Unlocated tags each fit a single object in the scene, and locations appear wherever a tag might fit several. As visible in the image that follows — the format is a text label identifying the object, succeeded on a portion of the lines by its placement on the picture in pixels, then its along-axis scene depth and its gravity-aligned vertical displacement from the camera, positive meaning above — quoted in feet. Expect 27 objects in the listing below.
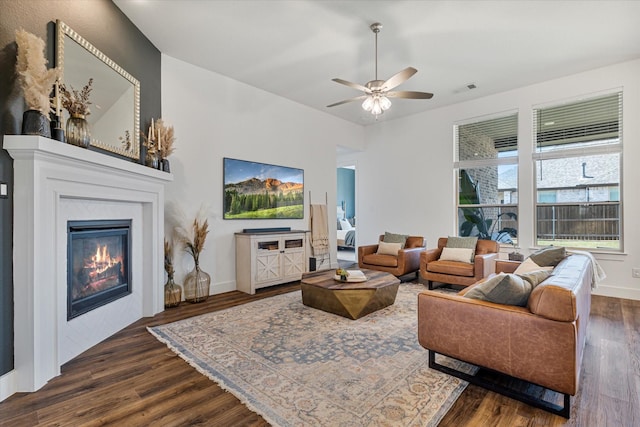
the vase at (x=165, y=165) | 12.39 +2.02
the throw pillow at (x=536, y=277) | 6.64 -1.42
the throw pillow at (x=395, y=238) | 18.53 -1.51
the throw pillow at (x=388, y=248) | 17.74 -2.03
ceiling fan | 11.07 +4.50
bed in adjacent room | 29.93 -2.04
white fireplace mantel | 6.78 -0.64
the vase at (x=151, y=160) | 11.75 +2.12
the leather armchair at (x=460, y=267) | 14.05 -2.58
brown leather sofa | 5.53 -2.45
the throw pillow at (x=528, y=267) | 9.90 -1.76
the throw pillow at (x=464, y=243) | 15.72 -1.52
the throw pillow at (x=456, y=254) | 15.25 -2.07
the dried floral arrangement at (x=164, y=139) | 11.98 +3.01
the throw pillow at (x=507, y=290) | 6.31 -1.61
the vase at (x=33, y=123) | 6.84 +2.08
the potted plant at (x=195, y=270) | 13.50 -2.51
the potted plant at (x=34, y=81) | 6.60 +3.00
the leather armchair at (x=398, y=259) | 16.63 -2.55
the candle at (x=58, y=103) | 7.76 +2.88
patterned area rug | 5.98 -3.86
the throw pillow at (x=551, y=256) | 9.95 -1.42
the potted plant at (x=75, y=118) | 8.11 +2.63
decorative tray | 11.99 -2.53
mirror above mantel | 8.41 +4.01
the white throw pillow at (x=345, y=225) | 32.09 -1.16
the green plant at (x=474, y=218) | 18.37 -0.26
